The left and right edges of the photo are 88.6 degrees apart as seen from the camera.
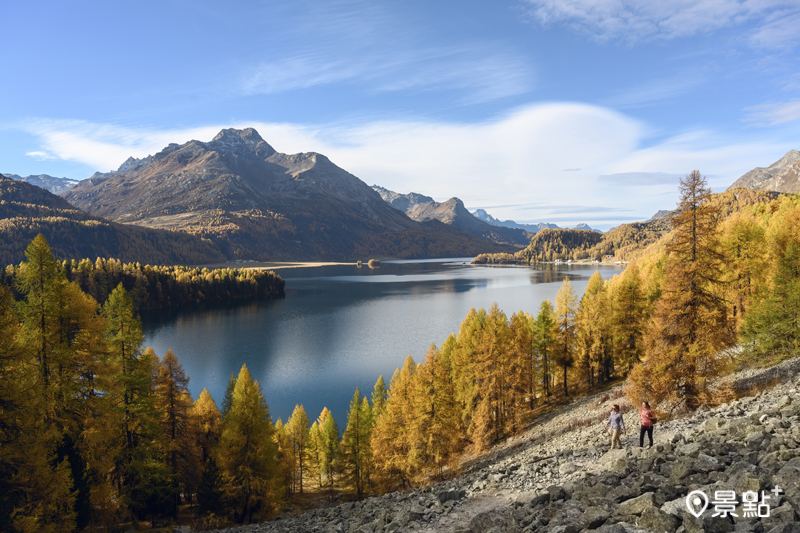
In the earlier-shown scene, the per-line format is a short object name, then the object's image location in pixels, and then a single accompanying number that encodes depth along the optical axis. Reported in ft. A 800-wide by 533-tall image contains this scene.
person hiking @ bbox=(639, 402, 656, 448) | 60.34
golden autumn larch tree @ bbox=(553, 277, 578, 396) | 149.07
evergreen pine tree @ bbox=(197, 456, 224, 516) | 83.71
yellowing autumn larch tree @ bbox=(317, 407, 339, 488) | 127.03
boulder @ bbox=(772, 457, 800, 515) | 29.41
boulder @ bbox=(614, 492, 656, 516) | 34.63
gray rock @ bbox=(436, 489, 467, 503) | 61.64
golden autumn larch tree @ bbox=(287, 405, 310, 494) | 129.18
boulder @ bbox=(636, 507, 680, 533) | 31.65
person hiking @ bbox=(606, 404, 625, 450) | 63.10
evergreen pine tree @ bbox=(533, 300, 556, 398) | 147.54
